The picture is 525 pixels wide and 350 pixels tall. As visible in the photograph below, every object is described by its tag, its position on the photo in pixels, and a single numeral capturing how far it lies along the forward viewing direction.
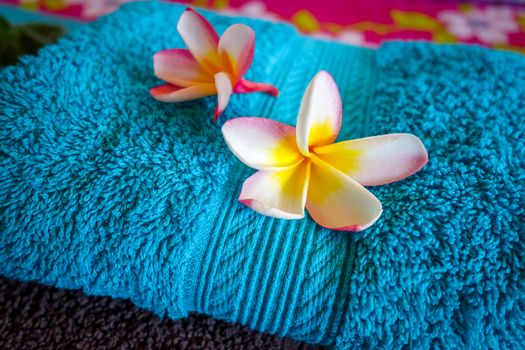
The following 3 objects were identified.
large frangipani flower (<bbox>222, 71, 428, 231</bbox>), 0.13
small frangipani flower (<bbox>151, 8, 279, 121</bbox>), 0.15
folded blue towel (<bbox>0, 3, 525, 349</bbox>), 0.13
